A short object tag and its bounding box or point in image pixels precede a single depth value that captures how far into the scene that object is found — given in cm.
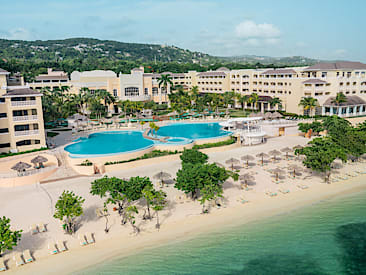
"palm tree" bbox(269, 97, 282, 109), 7098
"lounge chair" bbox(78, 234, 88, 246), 2240
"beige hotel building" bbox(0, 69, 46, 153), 3928
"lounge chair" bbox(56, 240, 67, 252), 2172
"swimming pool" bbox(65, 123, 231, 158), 4191
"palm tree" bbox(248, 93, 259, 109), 7492
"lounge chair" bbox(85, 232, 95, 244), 2275
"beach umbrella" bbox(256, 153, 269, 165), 3844
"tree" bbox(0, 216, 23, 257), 1963
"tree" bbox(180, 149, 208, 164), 3209
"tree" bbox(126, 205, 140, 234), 2344
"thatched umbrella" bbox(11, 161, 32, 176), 3239
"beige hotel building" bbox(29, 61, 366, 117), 6681
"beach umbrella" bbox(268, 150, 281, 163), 3888
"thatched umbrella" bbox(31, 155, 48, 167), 3485
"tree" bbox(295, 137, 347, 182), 3169
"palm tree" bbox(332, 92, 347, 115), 6230
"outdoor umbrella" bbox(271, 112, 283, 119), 5720
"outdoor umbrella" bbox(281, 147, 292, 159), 3928
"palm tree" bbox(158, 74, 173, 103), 8162
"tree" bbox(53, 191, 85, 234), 2302
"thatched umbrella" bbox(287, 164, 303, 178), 3338
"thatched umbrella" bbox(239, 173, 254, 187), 3080
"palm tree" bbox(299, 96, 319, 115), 6386
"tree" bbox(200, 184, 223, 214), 2533
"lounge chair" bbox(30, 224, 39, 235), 2377
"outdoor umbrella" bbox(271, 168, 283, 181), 3290
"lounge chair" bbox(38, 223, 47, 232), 2403
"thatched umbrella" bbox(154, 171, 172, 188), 3098
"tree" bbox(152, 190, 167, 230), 2398
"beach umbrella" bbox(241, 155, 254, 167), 3678
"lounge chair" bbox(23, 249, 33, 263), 2062
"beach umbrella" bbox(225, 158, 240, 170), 3505
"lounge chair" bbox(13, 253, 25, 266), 2022
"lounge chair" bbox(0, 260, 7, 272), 1971
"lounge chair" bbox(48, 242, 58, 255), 2145
